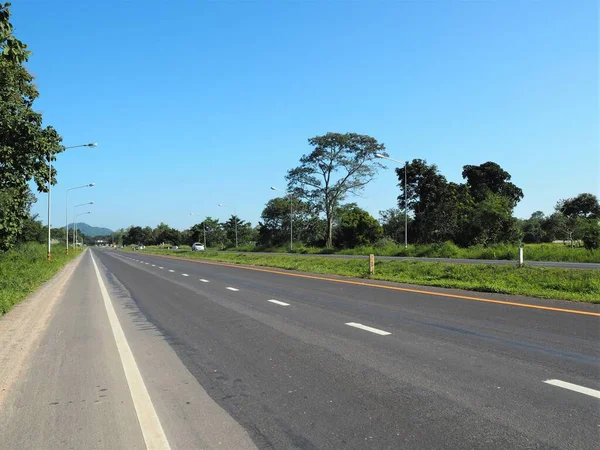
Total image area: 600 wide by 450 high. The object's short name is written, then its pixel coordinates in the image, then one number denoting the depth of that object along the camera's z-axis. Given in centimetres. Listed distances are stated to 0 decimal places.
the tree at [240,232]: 10844
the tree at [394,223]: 6994
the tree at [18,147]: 2097
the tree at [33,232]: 5986
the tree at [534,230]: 8806
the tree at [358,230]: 6148
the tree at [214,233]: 11669
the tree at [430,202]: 5644
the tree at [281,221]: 8550
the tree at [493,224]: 4809
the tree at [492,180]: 7494
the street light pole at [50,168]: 2416
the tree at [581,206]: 8669
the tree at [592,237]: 3191
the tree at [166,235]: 16911
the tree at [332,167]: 6378
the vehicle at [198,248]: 8241
